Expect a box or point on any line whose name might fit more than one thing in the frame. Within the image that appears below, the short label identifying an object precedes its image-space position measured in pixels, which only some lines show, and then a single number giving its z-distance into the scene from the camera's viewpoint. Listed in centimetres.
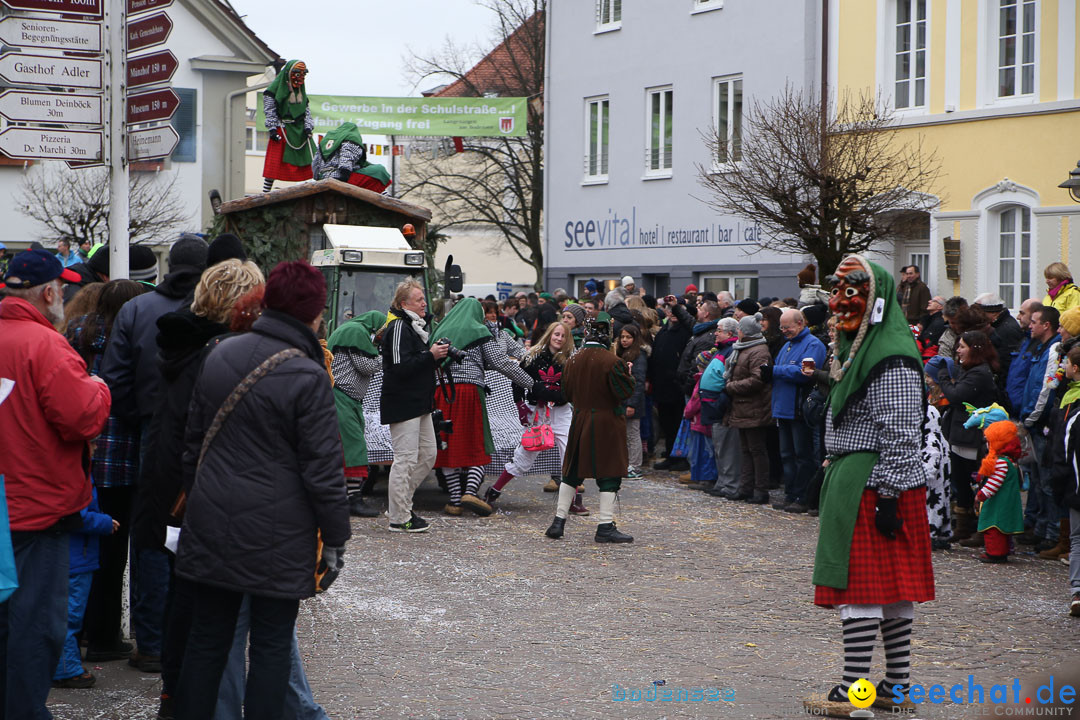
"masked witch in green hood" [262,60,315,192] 1700
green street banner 2930
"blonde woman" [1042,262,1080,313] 1290
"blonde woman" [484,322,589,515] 1168
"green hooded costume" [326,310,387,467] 1095
